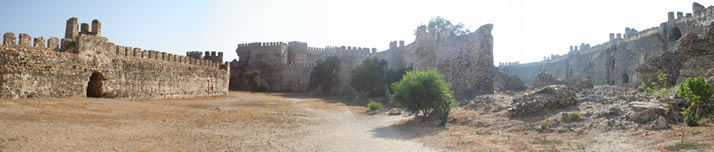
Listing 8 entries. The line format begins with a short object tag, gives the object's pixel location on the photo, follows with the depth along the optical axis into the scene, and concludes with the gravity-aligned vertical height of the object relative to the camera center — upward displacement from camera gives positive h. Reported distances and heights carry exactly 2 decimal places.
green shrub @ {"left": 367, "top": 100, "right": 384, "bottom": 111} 20.19 -1.11
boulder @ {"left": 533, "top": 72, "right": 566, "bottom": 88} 22.60 +0.25
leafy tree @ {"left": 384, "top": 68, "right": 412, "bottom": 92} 34.73 +0.99
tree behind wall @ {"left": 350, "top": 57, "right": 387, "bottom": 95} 37.81 +0.91
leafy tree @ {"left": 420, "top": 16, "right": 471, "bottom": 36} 48.84 +7.97
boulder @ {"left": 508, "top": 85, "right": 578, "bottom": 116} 11.73 -0.58
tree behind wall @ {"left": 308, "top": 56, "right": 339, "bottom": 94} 45.00 +1.51
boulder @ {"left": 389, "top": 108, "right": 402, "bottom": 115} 17.85 -1.28
